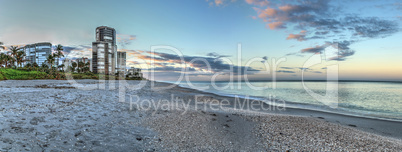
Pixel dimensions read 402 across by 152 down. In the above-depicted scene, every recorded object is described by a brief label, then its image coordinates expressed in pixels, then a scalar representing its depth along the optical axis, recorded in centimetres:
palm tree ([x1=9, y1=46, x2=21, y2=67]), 8952
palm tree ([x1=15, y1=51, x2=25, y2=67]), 9074
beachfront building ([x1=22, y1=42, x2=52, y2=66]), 19025
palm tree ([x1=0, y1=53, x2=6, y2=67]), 8134
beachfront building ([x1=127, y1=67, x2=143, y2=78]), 14132
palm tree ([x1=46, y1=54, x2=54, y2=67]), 7923
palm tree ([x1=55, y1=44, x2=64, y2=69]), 7776
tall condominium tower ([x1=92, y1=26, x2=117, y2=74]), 18162
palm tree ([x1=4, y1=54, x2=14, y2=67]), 8462
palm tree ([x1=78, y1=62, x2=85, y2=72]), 12075
